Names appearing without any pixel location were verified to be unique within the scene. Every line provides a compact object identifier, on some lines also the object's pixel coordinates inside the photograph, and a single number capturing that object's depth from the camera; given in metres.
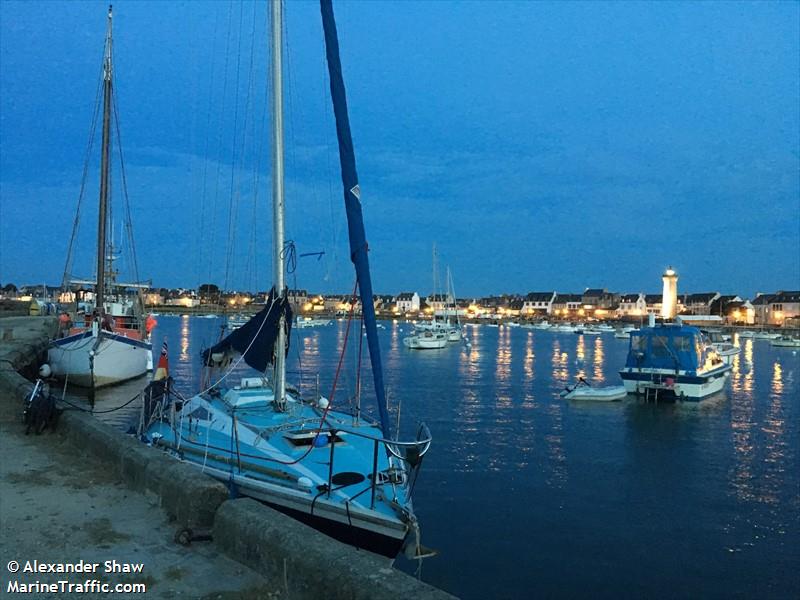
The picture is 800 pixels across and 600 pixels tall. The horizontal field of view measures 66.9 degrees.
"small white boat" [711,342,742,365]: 54.17
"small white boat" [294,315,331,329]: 149.86
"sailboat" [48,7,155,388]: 33.19
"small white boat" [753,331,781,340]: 129.95
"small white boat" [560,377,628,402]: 38.22
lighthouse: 72.44
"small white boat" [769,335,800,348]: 108.88
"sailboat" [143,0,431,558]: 9.35
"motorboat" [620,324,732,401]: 39.12
